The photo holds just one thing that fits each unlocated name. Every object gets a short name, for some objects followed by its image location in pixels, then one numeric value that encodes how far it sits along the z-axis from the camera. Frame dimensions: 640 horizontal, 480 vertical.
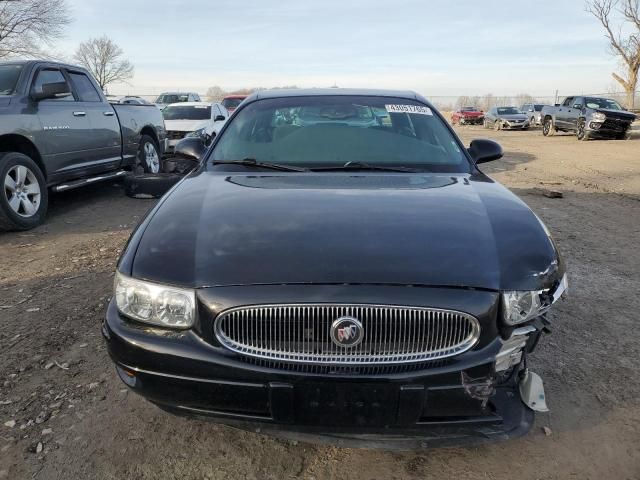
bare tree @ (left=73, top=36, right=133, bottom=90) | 54.09
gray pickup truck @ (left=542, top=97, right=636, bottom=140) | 20.27
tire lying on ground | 7.10
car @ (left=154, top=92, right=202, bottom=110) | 23.97
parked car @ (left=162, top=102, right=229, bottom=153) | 12.61
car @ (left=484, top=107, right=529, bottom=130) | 30.86
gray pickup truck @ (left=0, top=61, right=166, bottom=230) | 5.76
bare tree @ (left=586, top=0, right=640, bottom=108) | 33.31
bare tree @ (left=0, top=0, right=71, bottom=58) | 33.47
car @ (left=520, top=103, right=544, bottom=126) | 34.49
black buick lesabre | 1.89
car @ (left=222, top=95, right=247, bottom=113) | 21.89
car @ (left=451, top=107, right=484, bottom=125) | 40.03
